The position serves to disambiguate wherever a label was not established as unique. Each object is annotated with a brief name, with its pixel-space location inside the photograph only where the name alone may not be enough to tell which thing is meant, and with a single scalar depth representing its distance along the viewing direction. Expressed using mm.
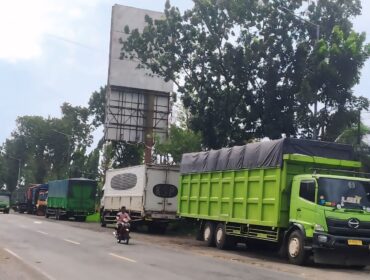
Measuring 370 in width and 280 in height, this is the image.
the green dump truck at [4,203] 56562
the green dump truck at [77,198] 43281
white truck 28261
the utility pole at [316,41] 25688
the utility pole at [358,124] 28114
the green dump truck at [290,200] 15664
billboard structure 39191
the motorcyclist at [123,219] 21047
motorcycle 20844
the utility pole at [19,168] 100625
